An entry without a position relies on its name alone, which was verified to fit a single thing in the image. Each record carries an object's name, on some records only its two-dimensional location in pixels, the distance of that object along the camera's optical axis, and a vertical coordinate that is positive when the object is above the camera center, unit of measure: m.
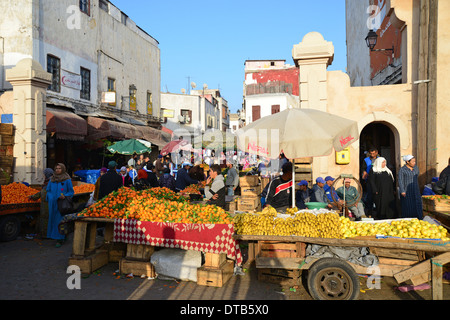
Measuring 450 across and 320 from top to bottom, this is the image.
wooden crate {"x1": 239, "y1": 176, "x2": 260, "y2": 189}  10.66 -0.79
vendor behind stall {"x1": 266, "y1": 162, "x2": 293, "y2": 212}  7.14 -0.75
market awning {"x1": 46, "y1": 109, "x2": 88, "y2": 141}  13.44 +1.37
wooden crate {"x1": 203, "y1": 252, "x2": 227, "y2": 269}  5.35 -1.73
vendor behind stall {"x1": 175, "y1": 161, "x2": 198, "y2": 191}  12.47 -0.90
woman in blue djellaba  8.08 -0.97
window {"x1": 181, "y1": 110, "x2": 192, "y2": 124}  42.80 +5.56
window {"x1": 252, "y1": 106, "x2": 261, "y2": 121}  40.25 +5.61
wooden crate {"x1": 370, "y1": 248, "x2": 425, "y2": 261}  4.53 -1.36
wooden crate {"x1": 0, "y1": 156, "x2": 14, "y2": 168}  10.85 -0.17
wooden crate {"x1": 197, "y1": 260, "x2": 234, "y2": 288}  5.26 -1.97
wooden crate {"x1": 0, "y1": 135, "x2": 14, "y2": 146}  10.88 +0.55
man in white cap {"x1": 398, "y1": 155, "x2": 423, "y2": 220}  7.78 -0.75
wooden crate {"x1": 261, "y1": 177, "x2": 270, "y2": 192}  12.43 -0.93
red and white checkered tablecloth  5.30 -1.35
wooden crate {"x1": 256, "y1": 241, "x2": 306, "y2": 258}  4.92 -1.43
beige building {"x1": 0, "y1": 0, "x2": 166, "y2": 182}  14.70 +5.03
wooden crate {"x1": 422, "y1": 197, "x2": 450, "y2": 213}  5.95 -0.88
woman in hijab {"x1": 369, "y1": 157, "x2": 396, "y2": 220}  7.91 -0.79
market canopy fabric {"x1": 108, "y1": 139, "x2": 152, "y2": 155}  15.54 +0.47
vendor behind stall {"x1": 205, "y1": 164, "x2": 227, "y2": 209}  7.61 -0.83
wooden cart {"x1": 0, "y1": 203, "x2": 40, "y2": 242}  8.02 -1.56
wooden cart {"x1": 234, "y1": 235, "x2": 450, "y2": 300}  4.27 -1.52
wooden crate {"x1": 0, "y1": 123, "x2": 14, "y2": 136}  10.84 +0.92
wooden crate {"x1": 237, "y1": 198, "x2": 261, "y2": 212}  10.34 -1.51
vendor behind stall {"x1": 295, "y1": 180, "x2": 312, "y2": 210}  8.12 -0.94
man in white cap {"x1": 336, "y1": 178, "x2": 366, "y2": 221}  7.16 -0.96
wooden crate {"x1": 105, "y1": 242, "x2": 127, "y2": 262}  6.62 -1.94
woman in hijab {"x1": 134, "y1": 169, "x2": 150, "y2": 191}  11.41 -0.80
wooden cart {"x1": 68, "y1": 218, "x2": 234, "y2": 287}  5.35 -1.88
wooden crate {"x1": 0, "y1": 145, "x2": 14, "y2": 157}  10.89 +0.18
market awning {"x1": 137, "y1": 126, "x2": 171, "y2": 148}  22.12 +1.52
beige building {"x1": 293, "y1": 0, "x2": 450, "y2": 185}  8.91 +1.93
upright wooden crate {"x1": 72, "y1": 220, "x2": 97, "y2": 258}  6.11 -1.58
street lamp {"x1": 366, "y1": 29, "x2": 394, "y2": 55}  11.11 +4.13
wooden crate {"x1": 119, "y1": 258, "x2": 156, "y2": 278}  5.74 -1.99
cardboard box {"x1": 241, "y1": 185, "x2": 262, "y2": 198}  10.64 -1.15
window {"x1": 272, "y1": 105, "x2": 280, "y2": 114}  39.37 +5.98
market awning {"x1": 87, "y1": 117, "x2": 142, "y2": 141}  16.62 +1.48
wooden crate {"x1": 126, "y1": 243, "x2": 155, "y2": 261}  5.87 -1.75
